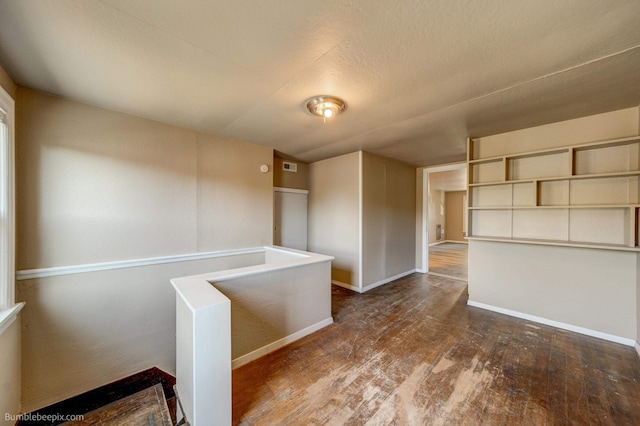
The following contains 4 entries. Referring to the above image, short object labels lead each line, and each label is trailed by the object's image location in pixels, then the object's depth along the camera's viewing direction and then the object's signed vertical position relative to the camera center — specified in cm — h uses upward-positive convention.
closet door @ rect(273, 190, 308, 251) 434 -16
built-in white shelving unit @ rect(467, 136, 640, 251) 229 +20
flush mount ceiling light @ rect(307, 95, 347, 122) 204 +101
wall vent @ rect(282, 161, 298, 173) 442 +90
